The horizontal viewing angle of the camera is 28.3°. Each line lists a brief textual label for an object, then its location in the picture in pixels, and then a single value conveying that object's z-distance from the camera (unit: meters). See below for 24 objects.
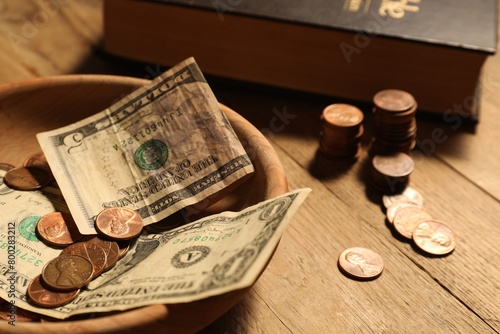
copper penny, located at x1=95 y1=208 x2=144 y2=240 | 0.42
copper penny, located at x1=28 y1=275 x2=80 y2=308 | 0.38
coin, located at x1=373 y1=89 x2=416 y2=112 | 0.48
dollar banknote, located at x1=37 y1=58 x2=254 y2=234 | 0.43
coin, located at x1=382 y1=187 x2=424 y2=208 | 0.47
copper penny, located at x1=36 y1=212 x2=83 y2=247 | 0.42
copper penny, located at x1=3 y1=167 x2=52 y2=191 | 0.44
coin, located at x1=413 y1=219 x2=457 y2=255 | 0.44
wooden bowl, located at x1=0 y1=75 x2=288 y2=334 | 0.41
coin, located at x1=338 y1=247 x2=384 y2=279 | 0.43
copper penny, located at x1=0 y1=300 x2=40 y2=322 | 0.38
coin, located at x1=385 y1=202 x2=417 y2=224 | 0.46
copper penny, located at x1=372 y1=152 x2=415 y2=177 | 0.47
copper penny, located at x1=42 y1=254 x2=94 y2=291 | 0.39
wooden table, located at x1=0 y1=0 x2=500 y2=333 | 0.41
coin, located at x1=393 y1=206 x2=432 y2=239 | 0.45
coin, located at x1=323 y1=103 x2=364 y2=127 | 0.48
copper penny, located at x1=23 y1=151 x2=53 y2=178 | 0.45
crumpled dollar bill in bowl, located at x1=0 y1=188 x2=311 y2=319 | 0.36
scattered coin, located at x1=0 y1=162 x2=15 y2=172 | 0.45
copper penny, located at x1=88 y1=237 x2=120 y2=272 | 0.40
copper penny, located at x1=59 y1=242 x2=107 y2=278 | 0.40
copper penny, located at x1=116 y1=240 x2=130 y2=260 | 0.41
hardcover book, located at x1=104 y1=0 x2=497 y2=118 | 0.50
